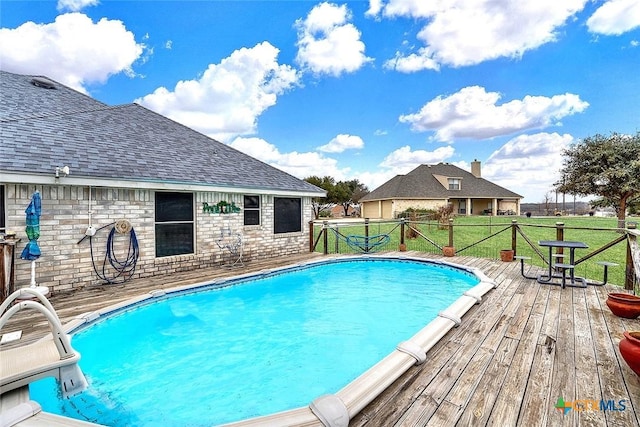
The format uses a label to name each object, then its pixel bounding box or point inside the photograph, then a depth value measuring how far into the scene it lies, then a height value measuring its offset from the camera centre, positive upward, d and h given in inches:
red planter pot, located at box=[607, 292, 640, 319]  168.2 -56.7
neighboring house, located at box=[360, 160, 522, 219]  1148.5 +54.7
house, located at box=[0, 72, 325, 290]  231.9 +19.6
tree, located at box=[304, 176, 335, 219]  1606.8 +125.0
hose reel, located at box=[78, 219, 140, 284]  260.6 -45.3
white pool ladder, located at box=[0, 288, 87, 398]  102.7 -58.5
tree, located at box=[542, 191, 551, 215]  1498.8 +45.3
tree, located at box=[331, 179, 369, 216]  1638.8 +76.8
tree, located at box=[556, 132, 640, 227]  675.4 +93.2
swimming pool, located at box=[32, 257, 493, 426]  124.9 -85.9
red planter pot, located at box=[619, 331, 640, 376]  102.7 -50.5
